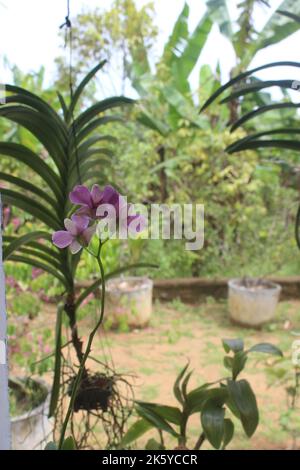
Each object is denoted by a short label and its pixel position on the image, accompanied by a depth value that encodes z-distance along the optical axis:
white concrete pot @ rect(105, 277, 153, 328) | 2.10
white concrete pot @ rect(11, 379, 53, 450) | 0.91
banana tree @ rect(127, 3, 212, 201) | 1.95
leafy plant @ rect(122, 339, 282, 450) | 0.59
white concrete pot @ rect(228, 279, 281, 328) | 2.17
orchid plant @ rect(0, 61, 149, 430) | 0.58
